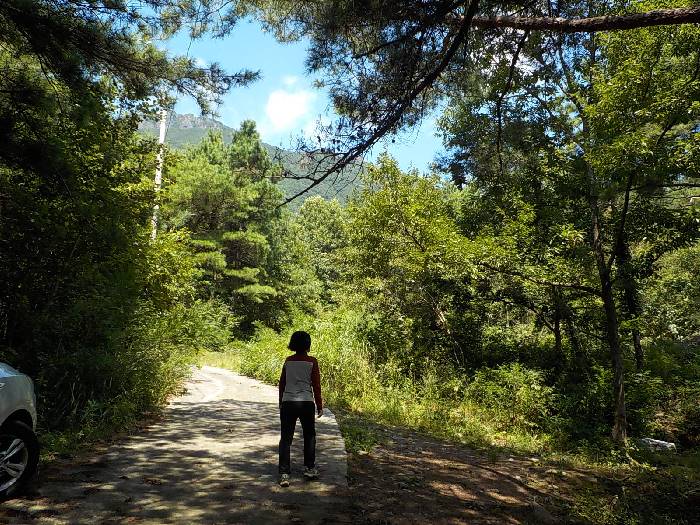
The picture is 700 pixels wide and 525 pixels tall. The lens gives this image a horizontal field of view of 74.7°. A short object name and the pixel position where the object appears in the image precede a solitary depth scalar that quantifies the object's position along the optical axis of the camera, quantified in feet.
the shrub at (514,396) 36.86
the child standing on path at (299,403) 16.24
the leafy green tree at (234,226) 95.40
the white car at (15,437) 12.74
